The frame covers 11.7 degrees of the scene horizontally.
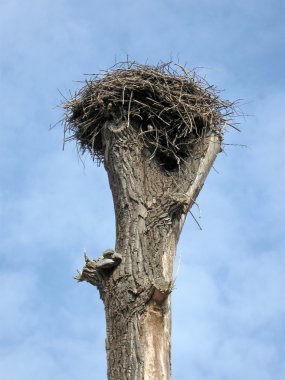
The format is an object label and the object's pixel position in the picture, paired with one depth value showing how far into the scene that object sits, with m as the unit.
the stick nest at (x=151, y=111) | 12.90
